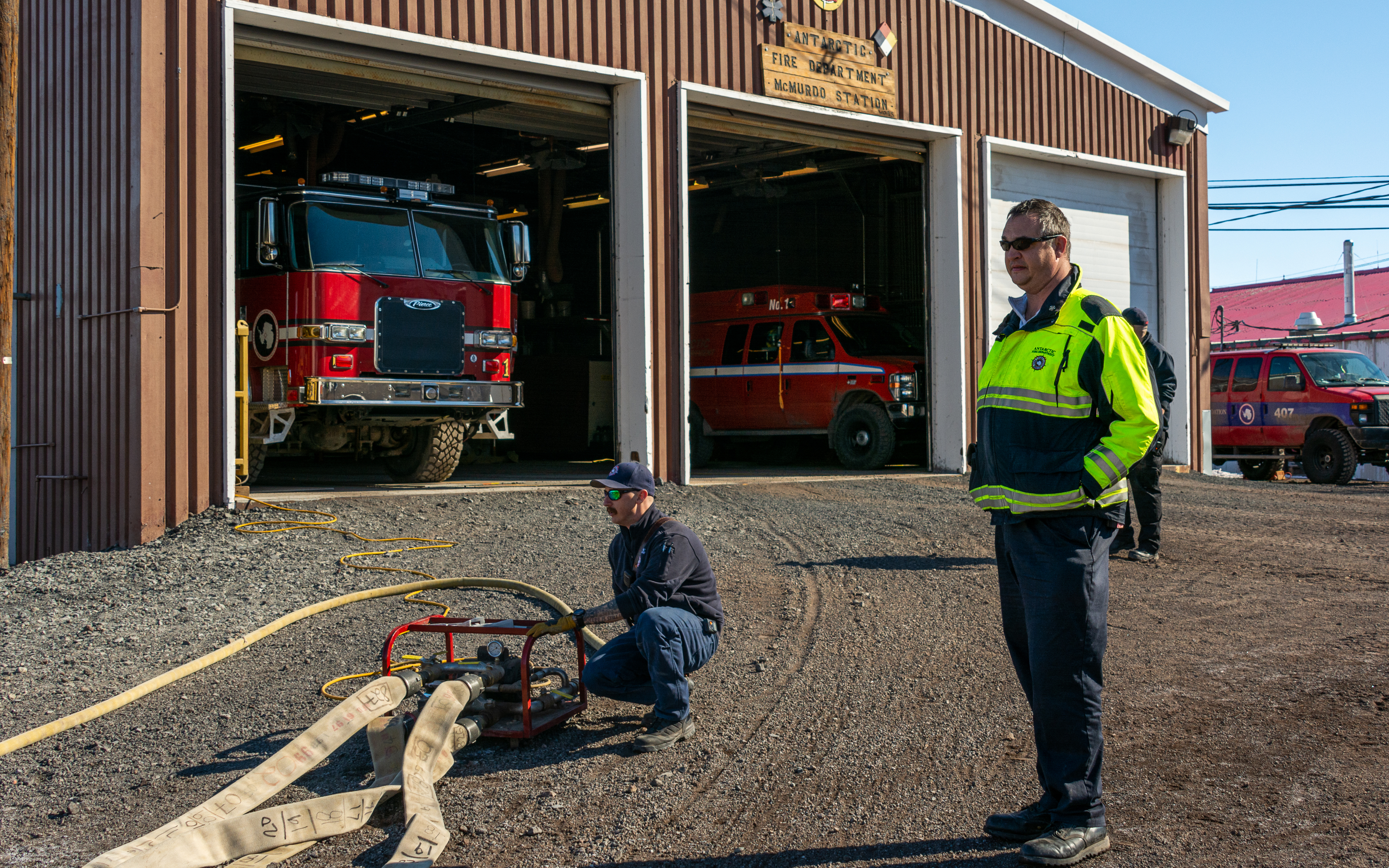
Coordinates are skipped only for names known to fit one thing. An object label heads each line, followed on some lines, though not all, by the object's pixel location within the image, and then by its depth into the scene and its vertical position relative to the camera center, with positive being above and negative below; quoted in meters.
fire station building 10.59 +3.51
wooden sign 14.69 +4.48
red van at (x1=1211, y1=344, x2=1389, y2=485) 18.27 +0.35
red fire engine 11.95 +1.31
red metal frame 5.18 -0.87
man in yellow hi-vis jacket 3.87 -0.16
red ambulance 17.23 +1.03
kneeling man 5.21 -0.73
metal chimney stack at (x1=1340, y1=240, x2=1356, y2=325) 38.53 +5.02
